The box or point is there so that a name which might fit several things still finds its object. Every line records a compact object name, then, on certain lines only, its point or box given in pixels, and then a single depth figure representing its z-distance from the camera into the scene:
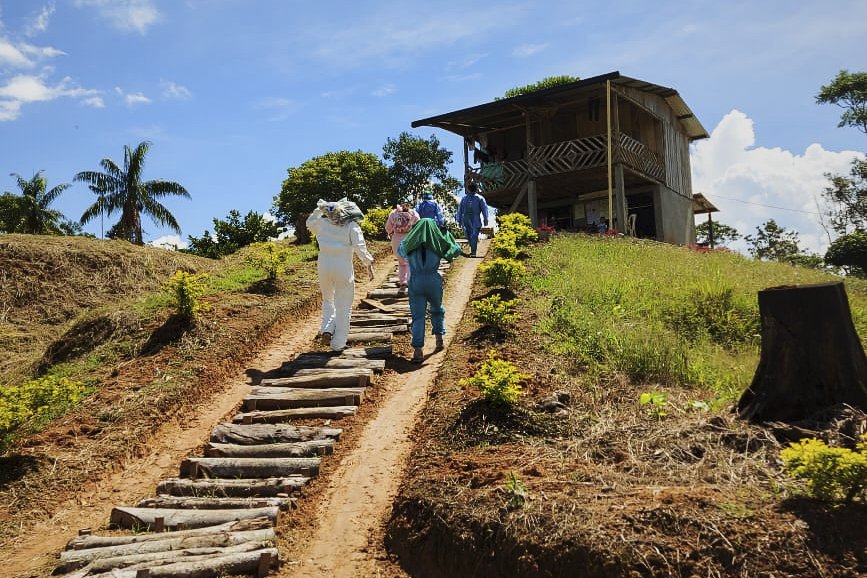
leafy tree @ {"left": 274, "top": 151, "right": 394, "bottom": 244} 30.50
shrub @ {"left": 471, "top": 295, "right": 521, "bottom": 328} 8.23
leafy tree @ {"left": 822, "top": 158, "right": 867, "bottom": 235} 27.92
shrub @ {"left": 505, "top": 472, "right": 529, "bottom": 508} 4.28
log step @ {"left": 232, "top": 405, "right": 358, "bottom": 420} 6.98
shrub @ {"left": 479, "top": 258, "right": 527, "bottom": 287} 10.23
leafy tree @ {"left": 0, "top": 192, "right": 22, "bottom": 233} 29.97
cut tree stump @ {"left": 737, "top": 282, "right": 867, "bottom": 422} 4.52
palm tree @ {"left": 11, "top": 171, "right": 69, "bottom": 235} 30.00
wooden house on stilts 21.14
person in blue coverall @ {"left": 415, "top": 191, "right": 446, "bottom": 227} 13.16
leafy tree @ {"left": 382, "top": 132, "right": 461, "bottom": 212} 31.73
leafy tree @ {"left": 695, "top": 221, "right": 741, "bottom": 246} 43.38
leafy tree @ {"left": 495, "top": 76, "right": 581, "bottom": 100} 32.12
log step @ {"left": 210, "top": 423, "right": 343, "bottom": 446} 6.46
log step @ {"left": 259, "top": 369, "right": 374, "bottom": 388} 7.75
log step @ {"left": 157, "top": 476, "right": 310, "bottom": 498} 5.59
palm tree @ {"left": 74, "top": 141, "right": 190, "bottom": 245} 27.16
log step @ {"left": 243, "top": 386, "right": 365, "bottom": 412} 7.32
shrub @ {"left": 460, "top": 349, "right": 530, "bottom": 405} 5.68
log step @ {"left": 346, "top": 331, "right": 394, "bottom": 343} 9.52
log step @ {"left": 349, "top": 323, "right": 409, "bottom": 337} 9.94
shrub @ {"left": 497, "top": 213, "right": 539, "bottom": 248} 14.34
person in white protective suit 8.96
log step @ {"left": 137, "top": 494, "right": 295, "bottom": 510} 5.32
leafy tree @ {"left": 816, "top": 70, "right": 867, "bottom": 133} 28.04
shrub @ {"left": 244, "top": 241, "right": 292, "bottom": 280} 12.20
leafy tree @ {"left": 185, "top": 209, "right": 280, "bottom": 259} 20.92
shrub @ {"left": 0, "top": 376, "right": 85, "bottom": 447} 5.96
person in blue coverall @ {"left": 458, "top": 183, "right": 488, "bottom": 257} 15.39
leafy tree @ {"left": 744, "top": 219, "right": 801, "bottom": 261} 36.78
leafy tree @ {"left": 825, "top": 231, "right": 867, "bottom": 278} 21.22
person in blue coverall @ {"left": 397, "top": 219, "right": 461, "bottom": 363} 8.77
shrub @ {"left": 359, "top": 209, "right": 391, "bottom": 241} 18.79
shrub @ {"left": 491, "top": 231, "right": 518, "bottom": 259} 11.98
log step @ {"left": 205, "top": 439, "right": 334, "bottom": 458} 6.16
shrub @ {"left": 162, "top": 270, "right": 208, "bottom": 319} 8.88
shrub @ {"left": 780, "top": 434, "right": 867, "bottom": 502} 3.41
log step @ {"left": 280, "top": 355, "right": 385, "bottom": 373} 8.23
